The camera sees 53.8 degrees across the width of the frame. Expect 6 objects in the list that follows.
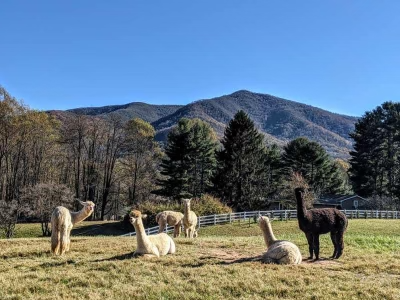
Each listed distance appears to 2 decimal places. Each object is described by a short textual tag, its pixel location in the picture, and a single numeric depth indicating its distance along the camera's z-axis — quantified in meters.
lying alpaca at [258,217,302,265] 9.51
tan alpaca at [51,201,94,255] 10.46
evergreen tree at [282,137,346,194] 53.25
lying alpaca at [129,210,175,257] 9.70
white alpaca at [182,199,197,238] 16.22
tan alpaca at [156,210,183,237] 16.36
